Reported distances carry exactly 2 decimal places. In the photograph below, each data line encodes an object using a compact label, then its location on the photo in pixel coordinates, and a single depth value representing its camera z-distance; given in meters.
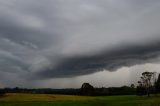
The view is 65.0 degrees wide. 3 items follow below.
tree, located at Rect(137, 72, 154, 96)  63.67
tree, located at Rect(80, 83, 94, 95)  71.09
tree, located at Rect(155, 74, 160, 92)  61.93
